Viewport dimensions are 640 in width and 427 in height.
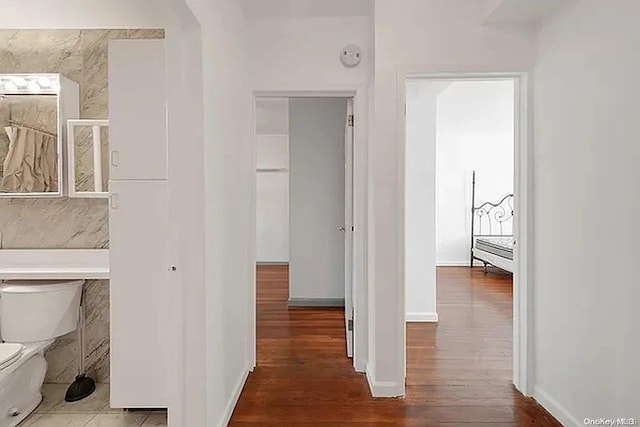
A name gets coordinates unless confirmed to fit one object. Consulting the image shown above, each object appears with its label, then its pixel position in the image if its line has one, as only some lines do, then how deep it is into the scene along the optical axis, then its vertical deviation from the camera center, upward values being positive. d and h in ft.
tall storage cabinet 7.52 -0.29
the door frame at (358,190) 10.23 +0.39
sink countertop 9.20 -1.14
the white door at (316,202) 16.94 +0.19
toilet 7.73 -2.28
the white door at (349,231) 10.96 -0.65
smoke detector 10.13 +3.57
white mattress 20.98 -2.01
